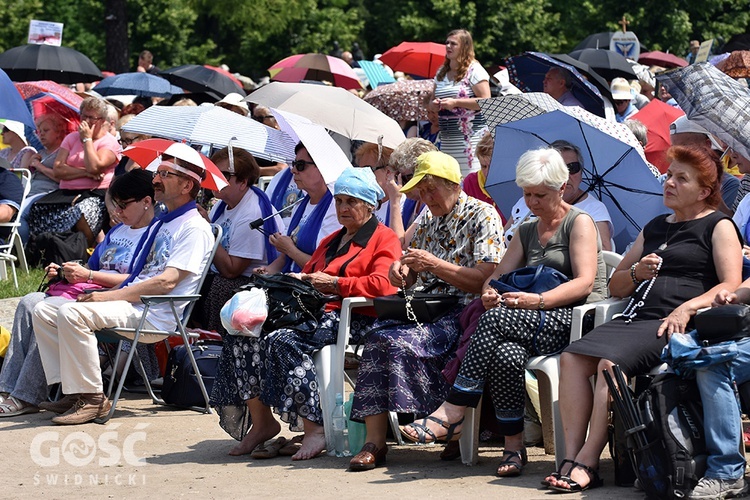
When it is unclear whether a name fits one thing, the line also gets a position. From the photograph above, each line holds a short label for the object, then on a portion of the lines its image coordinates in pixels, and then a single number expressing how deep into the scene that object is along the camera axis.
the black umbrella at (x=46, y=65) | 30.69
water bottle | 12.28
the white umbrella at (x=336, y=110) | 16.59
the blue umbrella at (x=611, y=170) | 12.97
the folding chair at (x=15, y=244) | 19.60
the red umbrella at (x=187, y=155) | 14.84
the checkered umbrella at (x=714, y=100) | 12.03
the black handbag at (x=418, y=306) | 12.09
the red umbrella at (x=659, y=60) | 41.41
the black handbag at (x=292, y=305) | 12.48
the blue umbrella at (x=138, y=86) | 33.25
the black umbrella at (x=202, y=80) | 30.80
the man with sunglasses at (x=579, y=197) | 13.01
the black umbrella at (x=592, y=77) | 21.13
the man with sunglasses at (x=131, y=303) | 14.16
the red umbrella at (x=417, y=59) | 27.33
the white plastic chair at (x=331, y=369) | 12.27
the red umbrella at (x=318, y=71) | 29.70
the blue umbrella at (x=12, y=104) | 19.14
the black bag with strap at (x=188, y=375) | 14.73
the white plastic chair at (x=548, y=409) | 10.84
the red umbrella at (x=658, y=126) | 17.14
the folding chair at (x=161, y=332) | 14.12
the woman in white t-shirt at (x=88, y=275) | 14.95
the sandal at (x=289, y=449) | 12.63
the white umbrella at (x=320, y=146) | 14.75
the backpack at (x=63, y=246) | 20.39
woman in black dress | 10.34
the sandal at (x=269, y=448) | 12.49
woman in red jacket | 12.30
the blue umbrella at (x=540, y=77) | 17.80
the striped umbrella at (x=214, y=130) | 16.81
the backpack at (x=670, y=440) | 9.63
